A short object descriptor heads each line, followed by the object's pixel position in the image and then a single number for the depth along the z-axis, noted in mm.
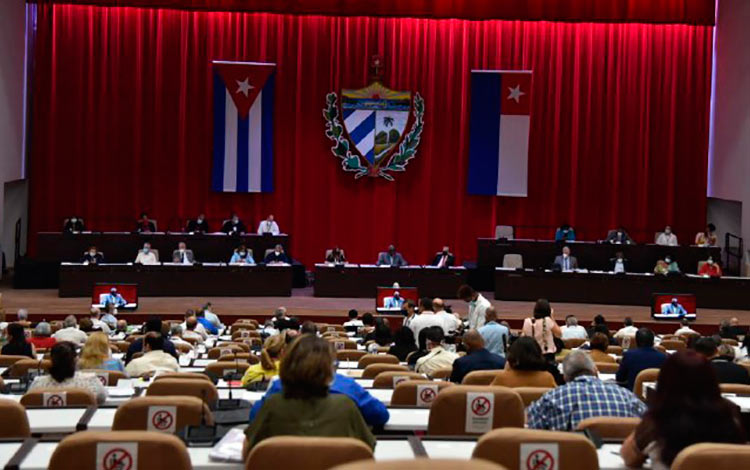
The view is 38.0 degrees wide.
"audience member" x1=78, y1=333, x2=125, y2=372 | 7754
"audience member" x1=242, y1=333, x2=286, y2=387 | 6422
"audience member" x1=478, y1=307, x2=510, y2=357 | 10391
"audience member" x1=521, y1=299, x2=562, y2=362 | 10531
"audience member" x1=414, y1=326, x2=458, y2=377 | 8422
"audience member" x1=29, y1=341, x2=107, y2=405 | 6273
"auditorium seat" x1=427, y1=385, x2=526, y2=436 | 4879
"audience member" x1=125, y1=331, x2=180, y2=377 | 8000
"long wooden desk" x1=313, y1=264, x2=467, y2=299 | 19344
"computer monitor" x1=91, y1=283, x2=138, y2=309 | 16750
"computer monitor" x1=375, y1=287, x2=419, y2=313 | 17375
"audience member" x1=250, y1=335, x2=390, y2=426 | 3953
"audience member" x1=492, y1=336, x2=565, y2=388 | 6484
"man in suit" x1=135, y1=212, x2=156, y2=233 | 20484
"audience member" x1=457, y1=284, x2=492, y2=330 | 12078
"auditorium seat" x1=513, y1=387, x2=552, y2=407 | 5723
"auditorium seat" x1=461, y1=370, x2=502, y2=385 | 6586
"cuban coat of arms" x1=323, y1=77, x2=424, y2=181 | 22844
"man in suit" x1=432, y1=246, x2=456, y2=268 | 19672
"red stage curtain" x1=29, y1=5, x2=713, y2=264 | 22547
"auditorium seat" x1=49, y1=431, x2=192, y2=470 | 3521
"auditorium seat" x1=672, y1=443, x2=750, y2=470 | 3344
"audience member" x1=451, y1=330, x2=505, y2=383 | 7523
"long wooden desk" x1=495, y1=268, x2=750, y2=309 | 19031
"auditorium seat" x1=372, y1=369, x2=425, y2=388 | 6617
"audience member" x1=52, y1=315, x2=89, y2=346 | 10547
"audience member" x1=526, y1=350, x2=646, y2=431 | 5133
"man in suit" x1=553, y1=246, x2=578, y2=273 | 19484
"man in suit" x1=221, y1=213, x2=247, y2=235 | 20500
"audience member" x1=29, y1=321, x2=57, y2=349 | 10578
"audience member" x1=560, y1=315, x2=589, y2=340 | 12906
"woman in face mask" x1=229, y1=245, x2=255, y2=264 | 19328
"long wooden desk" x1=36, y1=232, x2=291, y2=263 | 19406
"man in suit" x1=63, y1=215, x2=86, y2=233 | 19984
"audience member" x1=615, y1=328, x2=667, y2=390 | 7738
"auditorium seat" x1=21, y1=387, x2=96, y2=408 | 5500
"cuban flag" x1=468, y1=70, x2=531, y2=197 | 22672
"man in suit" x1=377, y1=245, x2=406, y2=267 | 19719
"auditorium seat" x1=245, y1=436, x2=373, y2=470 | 3324
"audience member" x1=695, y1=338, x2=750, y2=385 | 7738
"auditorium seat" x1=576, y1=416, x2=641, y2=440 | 4520
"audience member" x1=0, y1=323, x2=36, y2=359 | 9211
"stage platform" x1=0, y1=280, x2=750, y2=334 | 16781
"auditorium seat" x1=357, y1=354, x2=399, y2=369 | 8656
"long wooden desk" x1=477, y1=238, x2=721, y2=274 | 19844
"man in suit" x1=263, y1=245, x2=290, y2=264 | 19484
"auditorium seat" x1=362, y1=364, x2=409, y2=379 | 7461
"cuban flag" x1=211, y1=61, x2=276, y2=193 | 22453
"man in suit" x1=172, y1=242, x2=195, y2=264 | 19062
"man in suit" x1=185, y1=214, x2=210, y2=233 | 20516
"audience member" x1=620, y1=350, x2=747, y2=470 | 3389
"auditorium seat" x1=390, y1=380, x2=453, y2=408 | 5758
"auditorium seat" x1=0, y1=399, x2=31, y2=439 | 4477
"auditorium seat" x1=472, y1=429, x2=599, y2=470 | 3609
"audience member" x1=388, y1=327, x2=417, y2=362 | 9844
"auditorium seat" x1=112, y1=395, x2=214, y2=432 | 4551
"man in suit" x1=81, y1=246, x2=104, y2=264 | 18484
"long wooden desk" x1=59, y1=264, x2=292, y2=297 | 18219
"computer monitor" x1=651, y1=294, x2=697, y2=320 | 17469
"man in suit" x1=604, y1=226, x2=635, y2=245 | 20422
